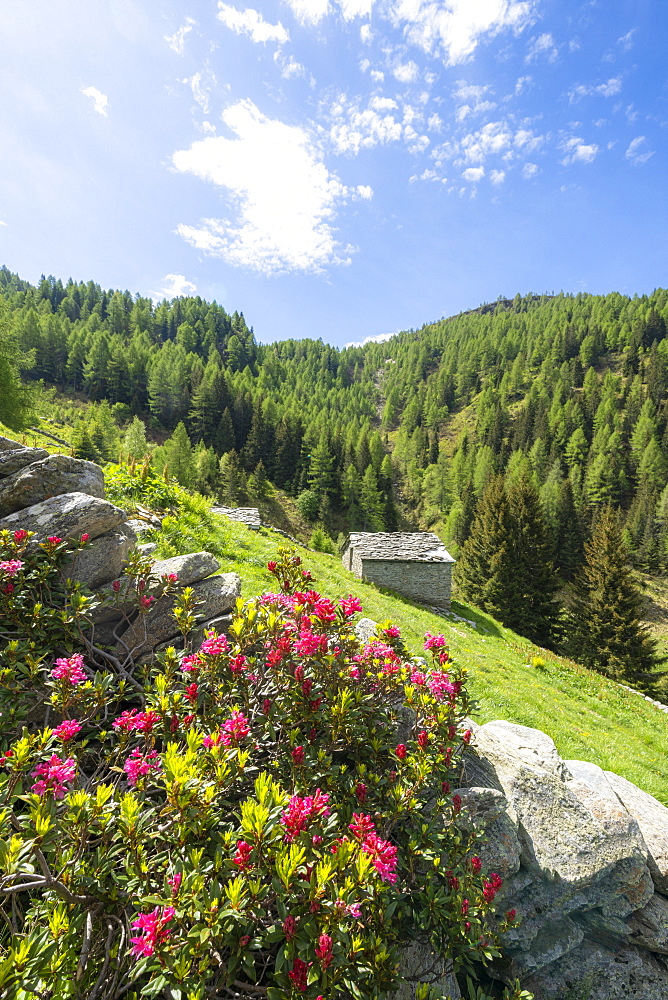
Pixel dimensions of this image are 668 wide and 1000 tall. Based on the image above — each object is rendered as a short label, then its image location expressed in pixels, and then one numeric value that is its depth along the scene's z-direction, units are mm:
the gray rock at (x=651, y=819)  5141
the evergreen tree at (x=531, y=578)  30031
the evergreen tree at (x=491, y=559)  30797
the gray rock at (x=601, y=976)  4336
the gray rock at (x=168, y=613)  5137
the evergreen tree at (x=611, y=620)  25312
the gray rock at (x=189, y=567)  5836
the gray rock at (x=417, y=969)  3434
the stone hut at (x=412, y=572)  22516
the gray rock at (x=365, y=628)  6452
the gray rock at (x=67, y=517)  5270
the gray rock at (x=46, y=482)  5703
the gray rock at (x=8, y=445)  6098
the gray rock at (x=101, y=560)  5254
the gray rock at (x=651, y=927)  4660
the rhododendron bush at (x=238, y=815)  2295
